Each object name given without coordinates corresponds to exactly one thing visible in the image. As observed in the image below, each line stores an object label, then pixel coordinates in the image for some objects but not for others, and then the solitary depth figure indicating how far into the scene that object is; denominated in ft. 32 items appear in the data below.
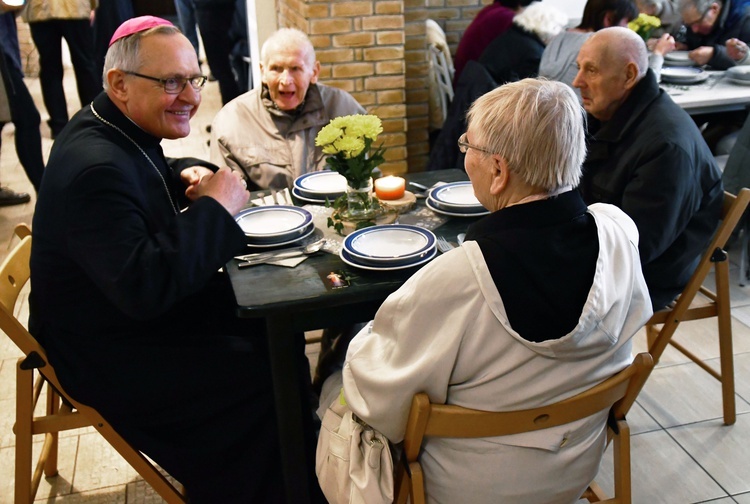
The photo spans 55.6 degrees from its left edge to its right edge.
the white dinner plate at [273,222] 6.31
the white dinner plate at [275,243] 6.28
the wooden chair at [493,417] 4.31
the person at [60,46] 14.33
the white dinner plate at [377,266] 5.73
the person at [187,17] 19.90
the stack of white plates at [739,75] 11.70
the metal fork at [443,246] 6.19
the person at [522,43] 11.61
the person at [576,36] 10.66
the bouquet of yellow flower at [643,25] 11.27
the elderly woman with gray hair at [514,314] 4.29
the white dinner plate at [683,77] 11.92
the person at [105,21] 16.90
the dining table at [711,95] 11.01
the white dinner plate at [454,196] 6.89
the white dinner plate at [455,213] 6.86
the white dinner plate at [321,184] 7.52
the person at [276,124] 8.77
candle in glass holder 7.00
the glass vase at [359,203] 6.56
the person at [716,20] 13.50
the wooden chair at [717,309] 7.10
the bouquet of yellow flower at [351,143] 6.08
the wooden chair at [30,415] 5.93
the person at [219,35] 17.13
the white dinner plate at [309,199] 7.50
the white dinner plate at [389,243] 5.76
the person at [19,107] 12.60
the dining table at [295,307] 5.40
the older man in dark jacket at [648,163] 6.81
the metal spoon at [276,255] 6.01
